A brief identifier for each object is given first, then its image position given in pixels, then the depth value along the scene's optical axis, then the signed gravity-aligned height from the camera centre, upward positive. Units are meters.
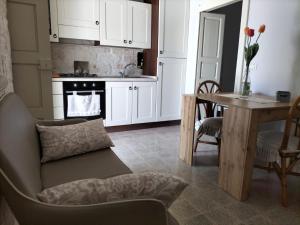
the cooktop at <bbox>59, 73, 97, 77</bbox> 3.56 -0.14
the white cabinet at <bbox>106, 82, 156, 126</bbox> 3.62 -0.57
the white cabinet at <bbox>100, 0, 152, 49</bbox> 3.57 +0.70
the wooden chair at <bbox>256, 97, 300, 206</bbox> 1.82 -0.64
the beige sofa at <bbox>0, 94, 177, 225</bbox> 0.72 -0.44
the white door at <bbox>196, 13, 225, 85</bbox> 3.90 +0.42
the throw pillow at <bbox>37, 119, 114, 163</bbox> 1.55 -0.52
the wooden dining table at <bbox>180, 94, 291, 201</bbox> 1.86 -0.55
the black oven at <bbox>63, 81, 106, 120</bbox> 3.28 -0.37
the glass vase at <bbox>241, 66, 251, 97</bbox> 2.49 -0.16
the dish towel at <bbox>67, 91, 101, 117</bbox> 3.32 -0.57
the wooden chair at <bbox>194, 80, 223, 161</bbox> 2.49 -0.60
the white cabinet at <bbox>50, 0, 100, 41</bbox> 3.26 +0.67
